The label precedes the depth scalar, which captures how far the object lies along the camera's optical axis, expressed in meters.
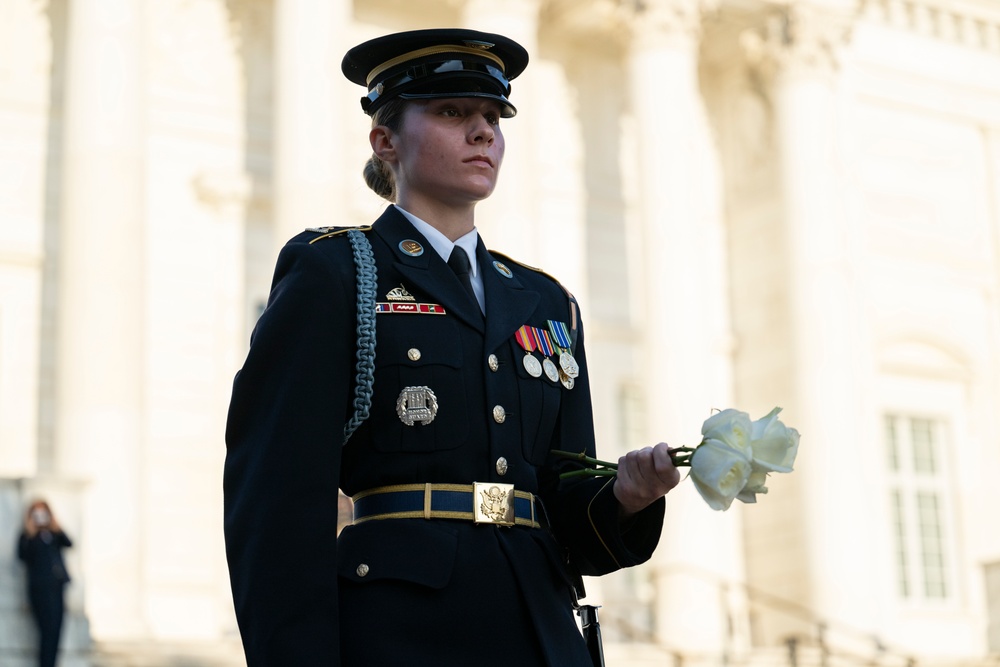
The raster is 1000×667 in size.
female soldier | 5.46
